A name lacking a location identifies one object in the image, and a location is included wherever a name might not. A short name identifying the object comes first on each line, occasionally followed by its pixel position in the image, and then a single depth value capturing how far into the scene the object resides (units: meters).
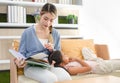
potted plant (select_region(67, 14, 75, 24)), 3.64
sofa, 2.26
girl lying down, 2.27
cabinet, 3.20
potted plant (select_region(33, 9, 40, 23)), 3.33
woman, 2.07
